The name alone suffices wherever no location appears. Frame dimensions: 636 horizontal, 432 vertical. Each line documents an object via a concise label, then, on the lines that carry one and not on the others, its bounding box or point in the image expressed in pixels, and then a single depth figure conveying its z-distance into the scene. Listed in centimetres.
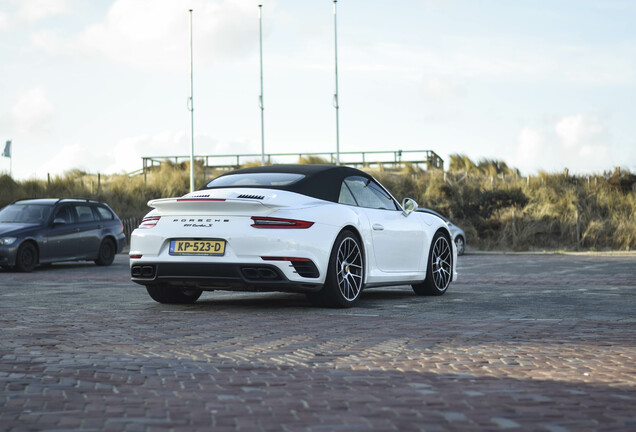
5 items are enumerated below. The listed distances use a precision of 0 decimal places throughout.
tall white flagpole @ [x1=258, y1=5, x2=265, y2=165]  4500
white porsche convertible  905
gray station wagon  1817
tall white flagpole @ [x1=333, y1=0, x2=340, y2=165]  4391
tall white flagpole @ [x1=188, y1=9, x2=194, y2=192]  4216
